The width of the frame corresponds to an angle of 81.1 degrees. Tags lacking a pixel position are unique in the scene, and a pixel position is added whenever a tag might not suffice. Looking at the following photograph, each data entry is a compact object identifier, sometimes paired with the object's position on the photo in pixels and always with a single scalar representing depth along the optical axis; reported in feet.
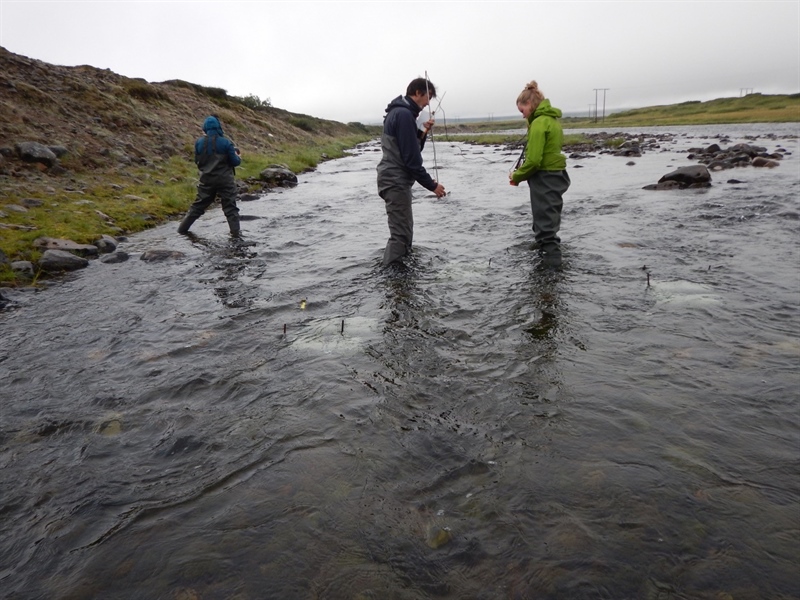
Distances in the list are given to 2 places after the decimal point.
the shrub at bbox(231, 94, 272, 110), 202.15
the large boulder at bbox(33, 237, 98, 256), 33.00
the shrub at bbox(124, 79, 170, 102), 98.71
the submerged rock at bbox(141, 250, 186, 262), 33.99
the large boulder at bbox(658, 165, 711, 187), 59.36
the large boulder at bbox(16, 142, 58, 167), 50.78
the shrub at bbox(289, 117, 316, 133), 219.41
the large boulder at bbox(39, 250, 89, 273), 30.73
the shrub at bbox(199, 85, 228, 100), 155.33
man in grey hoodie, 26.16
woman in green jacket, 26.21
